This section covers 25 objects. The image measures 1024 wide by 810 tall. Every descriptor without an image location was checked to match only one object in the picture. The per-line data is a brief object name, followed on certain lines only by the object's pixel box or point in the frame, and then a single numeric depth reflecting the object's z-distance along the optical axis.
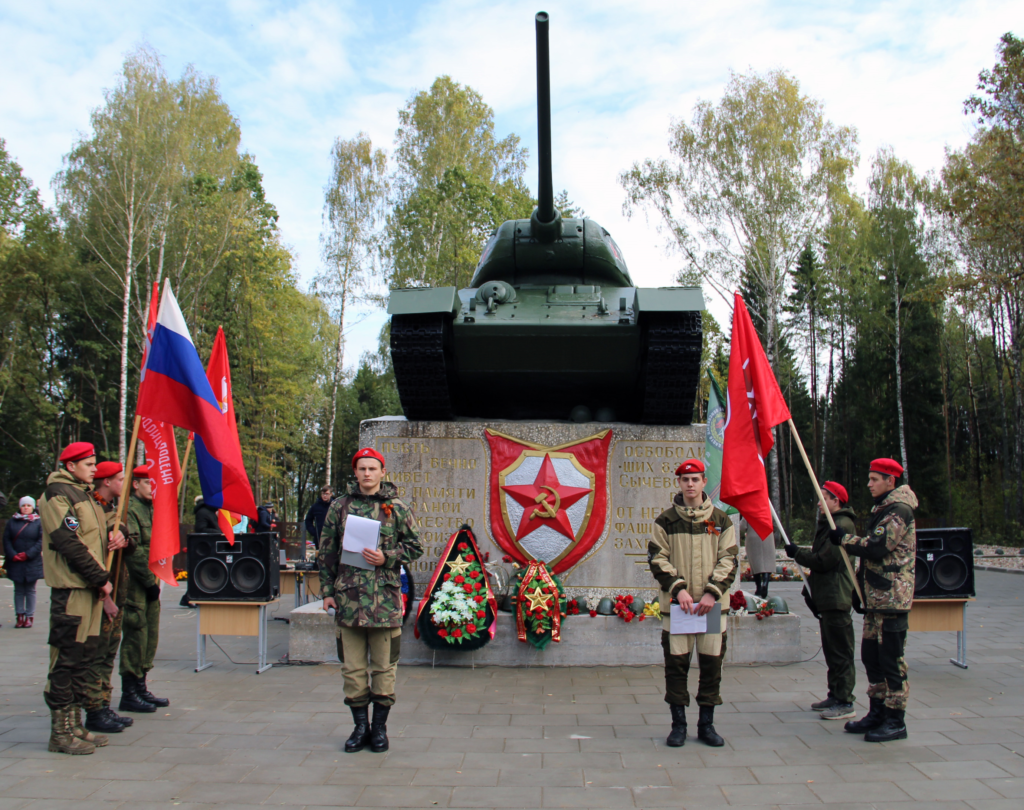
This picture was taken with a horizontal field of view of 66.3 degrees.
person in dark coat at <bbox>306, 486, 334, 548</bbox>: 10.24
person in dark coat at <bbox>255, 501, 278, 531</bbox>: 11.59
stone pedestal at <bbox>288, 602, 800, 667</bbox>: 6.66
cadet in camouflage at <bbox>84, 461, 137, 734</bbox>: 4.68
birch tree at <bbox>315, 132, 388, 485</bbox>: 27.16
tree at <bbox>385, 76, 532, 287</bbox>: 25.50
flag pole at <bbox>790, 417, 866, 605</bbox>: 4.92
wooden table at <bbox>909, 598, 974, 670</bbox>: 6.82
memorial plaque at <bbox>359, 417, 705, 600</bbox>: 7.36
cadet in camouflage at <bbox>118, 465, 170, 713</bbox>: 5.30
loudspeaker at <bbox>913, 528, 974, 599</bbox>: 6.79
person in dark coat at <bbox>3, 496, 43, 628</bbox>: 9.13
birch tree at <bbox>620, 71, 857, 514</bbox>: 23.98
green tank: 7.24
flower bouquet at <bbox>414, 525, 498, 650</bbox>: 6.47
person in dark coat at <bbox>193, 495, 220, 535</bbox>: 9.20
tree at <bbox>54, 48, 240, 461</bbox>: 22.05
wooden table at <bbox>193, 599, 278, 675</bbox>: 6.76
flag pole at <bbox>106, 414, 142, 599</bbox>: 4.73
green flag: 10.52
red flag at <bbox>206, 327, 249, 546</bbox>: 7.34
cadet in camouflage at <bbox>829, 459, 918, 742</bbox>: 4.53
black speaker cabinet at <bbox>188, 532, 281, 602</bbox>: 6.77
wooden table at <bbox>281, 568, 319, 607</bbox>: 9.79
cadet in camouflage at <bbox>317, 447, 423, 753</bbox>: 4.40
